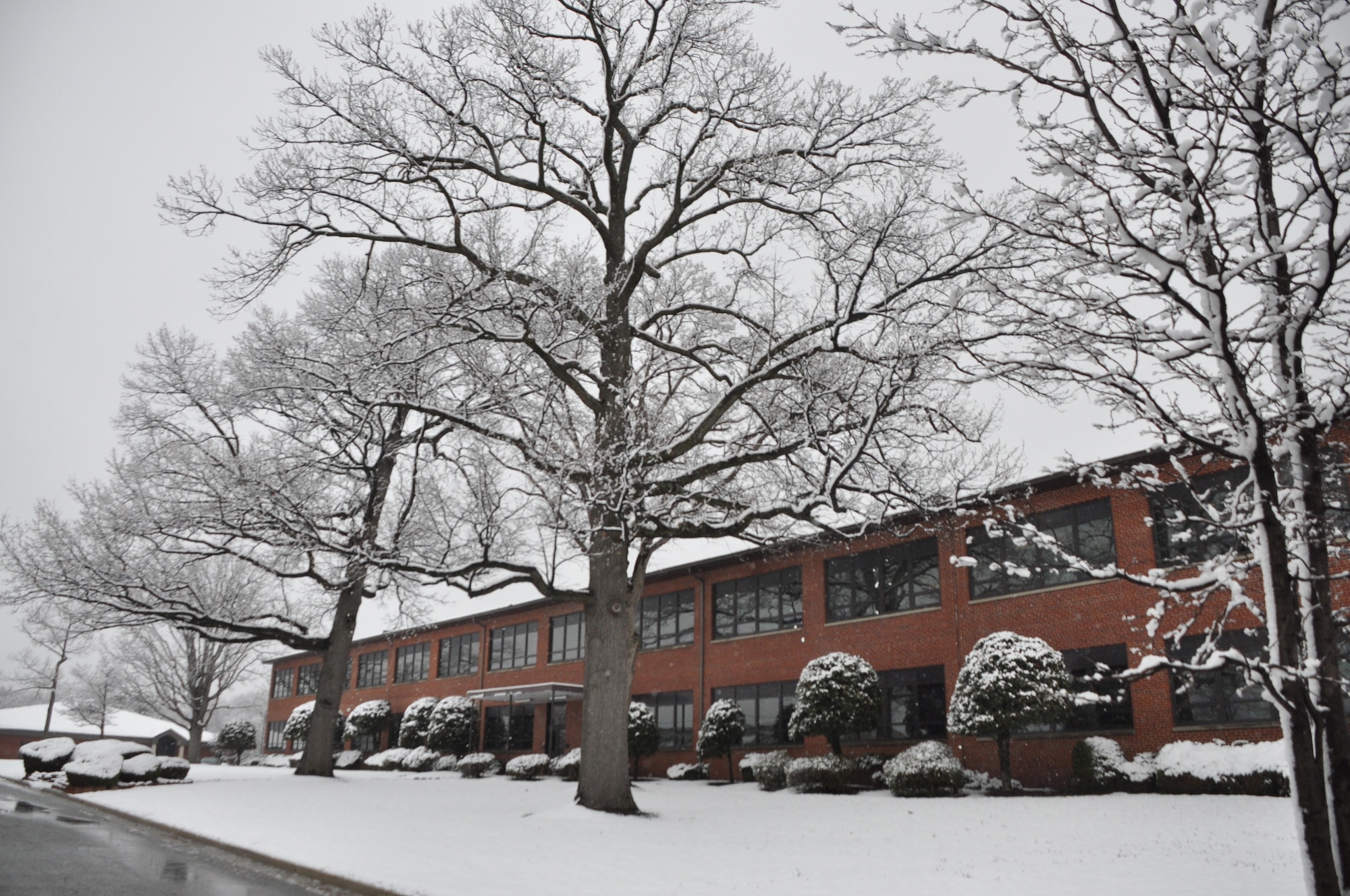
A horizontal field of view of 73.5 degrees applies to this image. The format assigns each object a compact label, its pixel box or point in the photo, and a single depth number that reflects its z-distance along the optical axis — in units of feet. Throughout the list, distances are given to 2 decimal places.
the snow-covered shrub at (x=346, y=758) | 131.64
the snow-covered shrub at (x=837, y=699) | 70.95
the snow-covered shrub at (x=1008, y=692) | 58.80
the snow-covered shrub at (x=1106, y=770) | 56.34
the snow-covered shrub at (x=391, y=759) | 119.44
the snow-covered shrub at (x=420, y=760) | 115.03
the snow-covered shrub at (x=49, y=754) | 86.38
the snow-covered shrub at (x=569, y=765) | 95.61
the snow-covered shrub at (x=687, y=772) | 90.53
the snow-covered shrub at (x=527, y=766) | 101.09
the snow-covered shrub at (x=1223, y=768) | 49.65
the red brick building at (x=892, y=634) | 61.05
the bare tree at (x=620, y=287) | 46.26
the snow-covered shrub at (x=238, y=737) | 159.02
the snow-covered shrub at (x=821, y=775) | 68.49
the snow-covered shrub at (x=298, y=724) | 133.56
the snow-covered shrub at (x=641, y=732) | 91.91
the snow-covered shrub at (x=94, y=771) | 72.02
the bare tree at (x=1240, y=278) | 14.40
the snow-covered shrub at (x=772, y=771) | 73.92
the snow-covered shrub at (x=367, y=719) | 133.08
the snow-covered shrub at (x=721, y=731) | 85.66
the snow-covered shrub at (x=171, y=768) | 79.30
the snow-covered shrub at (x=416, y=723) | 123.13
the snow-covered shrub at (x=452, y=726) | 116.26
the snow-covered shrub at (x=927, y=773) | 61.31
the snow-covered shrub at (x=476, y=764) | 106.32
